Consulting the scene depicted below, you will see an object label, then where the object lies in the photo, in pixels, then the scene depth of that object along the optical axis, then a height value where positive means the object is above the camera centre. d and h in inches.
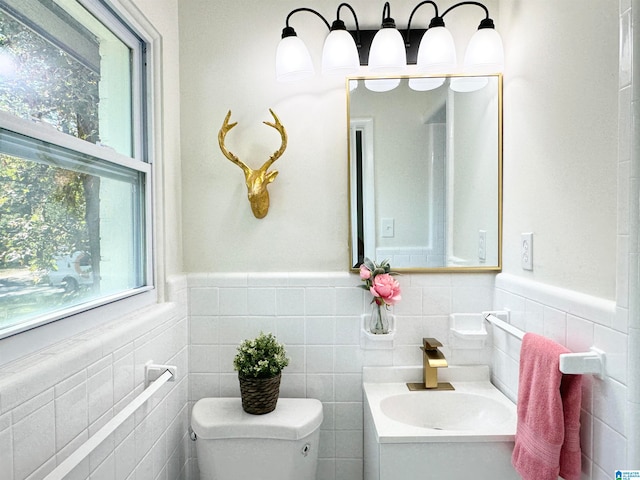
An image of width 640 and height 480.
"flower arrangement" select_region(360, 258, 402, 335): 60.0 -7.9
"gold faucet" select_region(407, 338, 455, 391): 61.1 -19.4
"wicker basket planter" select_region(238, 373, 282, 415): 56.5 -21.3
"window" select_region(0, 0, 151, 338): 33.6 +7.0
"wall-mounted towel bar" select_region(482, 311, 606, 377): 37.6 -11.5
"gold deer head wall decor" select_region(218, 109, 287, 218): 62.5 +9.1
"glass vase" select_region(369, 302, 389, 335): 62.9 -13.0
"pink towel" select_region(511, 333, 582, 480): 39.7 -18.1
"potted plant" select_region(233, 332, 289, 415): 56.4 -18.5
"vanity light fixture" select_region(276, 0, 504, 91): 58.7 +25.4
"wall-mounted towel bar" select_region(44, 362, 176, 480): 32.0 -17.1
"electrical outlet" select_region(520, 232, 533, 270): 53.2 -2.3
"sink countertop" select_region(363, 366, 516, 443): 47.8 -22.7
